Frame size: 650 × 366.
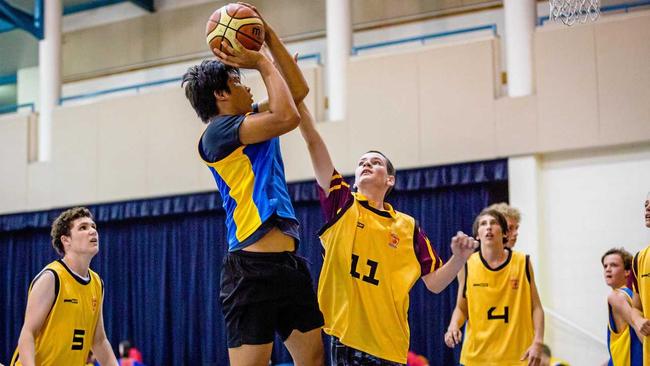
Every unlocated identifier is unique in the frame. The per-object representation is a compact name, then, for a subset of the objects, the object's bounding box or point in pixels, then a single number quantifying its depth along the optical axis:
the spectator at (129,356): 11.69
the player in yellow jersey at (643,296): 6.37
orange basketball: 4.11
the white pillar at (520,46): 11.67
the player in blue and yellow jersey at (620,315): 6.88
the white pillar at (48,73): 15.16
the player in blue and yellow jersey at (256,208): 4.05
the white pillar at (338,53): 12.90
